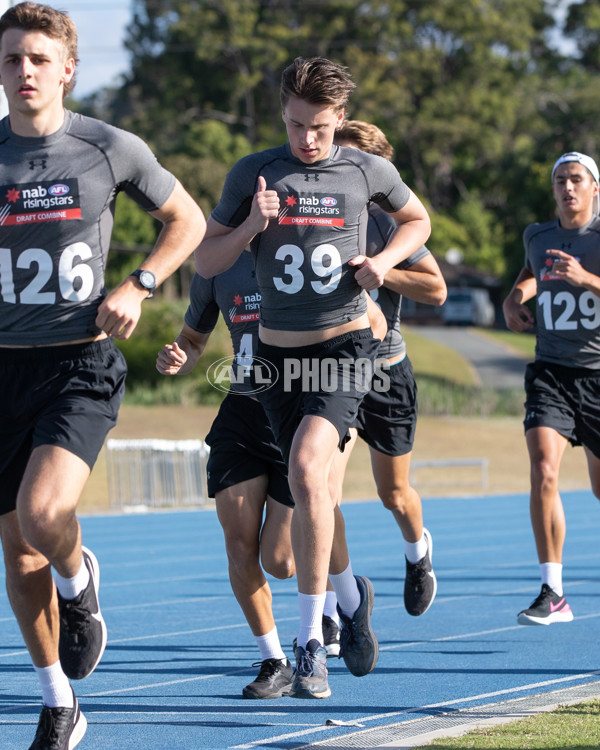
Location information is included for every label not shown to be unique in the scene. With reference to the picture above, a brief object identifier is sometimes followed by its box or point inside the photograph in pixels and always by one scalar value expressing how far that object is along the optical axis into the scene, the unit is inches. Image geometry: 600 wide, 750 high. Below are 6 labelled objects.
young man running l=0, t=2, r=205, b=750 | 340.8
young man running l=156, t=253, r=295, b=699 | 451.5
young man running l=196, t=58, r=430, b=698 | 395.9
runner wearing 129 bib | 558.6
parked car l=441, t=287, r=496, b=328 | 4776.1
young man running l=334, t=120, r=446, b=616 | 516.1
